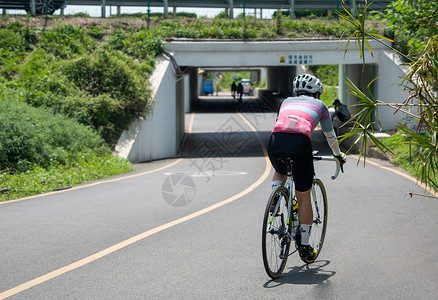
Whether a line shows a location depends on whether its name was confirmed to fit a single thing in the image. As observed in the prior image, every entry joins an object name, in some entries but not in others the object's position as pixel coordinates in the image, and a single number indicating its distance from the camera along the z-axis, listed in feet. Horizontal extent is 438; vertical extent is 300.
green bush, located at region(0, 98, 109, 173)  46.85
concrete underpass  76.69
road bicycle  18.92
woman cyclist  19.69
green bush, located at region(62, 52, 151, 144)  65.41
